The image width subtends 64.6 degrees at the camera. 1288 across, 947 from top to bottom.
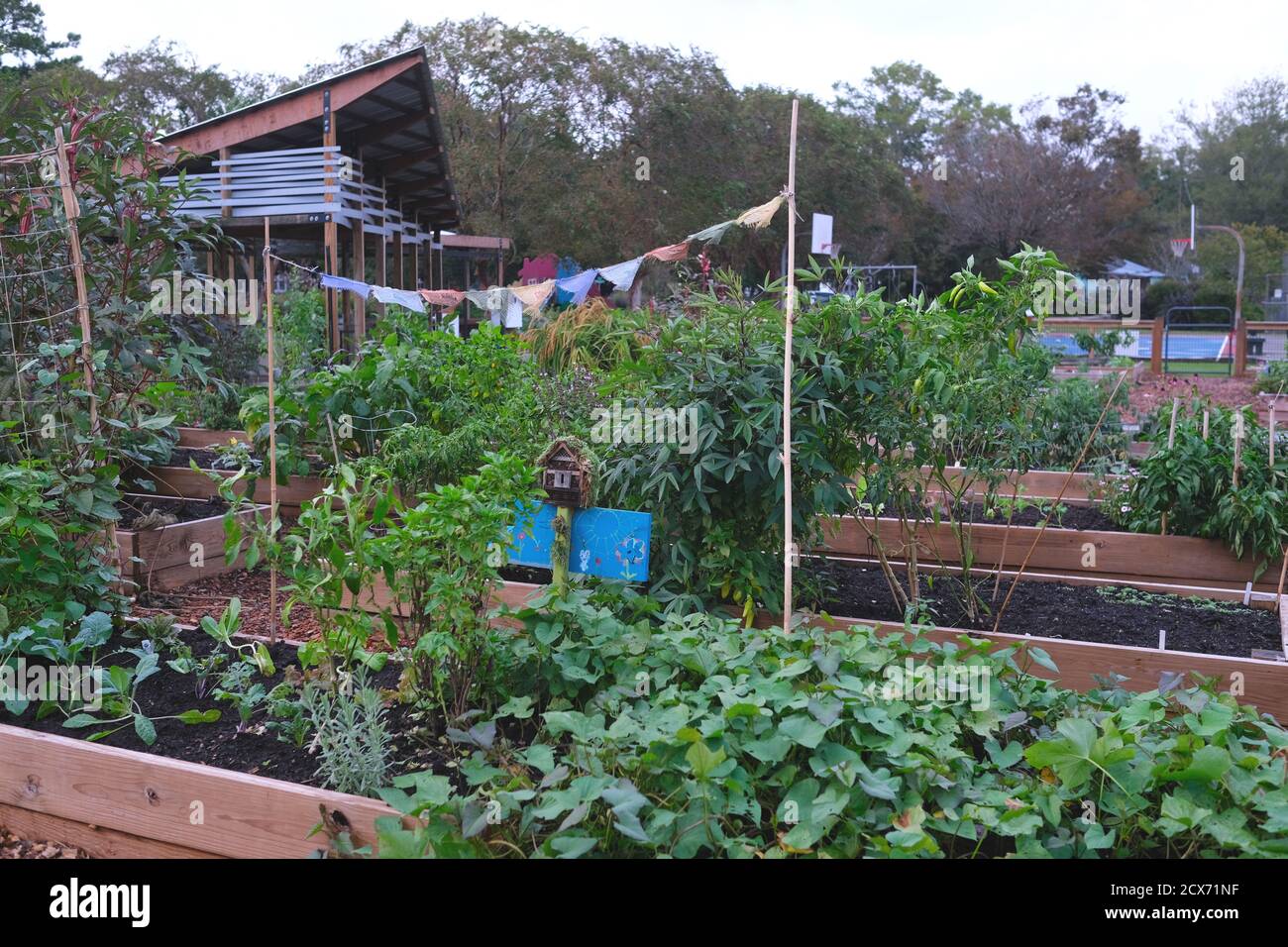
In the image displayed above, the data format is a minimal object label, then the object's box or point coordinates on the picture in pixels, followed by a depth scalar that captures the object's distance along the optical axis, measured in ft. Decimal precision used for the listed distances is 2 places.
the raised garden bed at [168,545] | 17.87
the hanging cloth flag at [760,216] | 11.42
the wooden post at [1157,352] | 54.29
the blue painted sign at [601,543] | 12.83
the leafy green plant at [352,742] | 9.62
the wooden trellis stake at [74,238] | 14.38
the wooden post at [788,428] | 11.22
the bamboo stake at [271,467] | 13.01
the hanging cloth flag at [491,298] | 29.50
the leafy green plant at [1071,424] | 28.48
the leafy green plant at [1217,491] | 17.84
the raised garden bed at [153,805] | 9.26
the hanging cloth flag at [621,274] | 31.85
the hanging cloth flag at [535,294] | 28.68
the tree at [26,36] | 90.89
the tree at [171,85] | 93.04
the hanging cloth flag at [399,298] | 27.76
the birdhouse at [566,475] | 12.95
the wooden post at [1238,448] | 17.62
